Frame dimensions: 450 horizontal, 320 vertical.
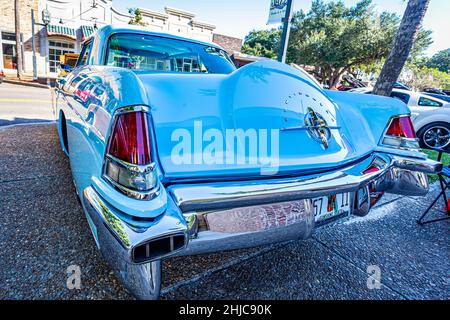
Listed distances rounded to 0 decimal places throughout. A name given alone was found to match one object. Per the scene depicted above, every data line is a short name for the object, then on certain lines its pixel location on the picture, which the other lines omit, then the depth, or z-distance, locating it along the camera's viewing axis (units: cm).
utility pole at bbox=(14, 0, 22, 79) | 1419
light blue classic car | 104
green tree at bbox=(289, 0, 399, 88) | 1886
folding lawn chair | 244
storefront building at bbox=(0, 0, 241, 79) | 1720
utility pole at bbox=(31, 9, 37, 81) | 1606
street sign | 530
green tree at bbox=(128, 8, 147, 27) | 1963
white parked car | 654
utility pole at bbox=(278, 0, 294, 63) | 514
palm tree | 473
